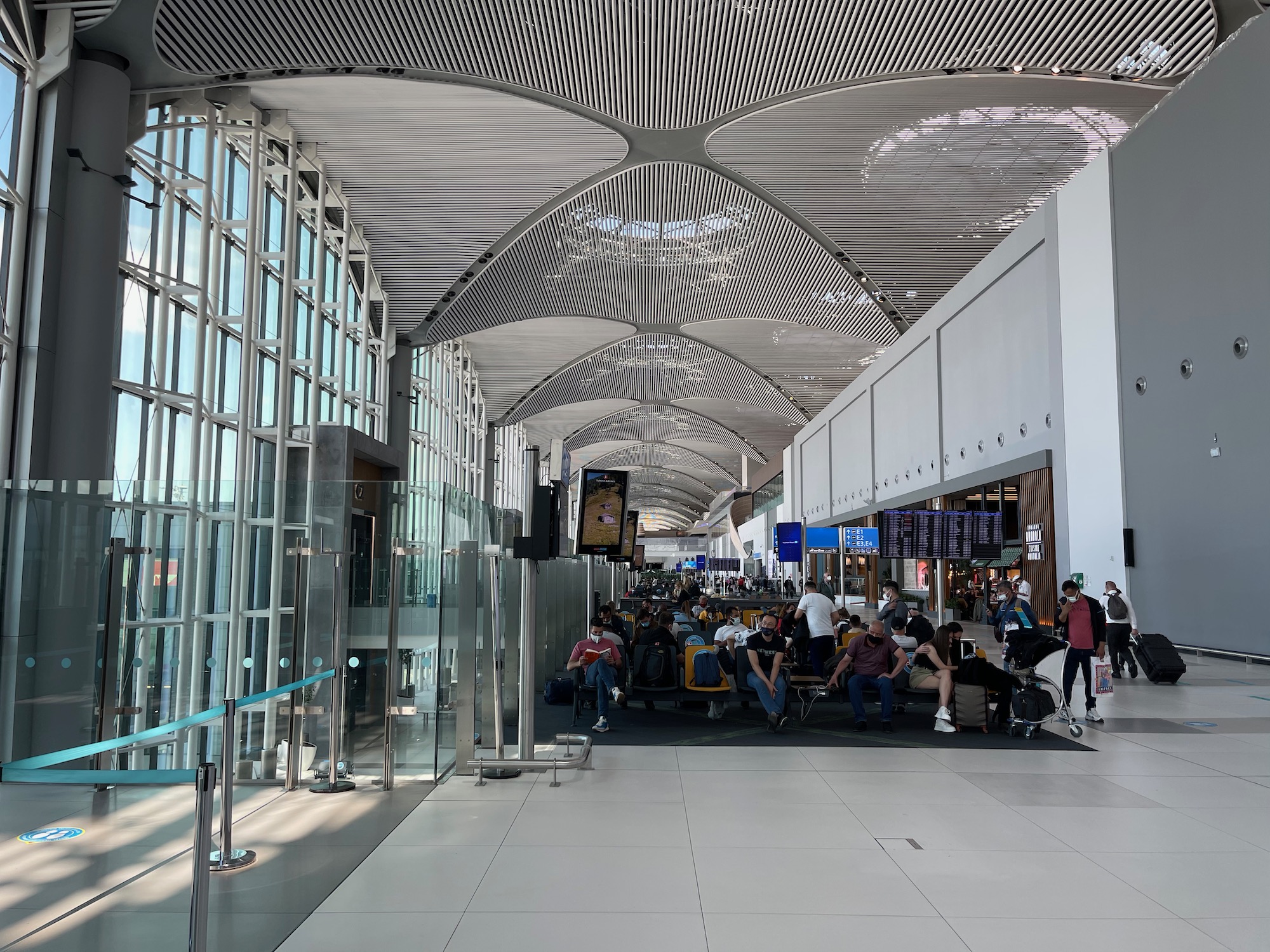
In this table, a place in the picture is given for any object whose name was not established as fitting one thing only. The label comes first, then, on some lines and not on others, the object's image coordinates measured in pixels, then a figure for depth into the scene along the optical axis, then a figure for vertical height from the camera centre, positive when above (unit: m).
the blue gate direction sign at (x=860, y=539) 20.50 +0.36
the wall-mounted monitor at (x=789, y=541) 20.75 +0.31
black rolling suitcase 11.88 -1.24
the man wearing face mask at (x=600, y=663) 9.27 -1.05
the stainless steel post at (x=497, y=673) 6.94 -0.90
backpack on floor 10.59 -1.48
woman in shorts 9.14 -1.06
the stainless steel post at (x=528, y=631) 7.15 -0.60
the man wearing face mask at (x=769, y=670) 9.02 -1.05
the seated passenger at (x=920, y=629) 11.38 -0.84
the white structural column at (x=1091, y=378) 15.43 +2.91
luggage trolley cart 8.55 -1.44
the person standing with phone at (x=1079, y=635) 9.77 -0.78
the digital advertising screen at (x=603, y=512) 12.56 +0.55
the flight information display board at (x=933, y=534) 18.12 +0.43
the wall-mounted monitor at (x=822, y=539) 21.08 +0.37
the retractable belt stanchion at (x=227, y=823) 4.04 -1.16
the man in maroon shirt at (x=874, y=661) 9.23 -1.00
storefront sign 17.86 +0.30
